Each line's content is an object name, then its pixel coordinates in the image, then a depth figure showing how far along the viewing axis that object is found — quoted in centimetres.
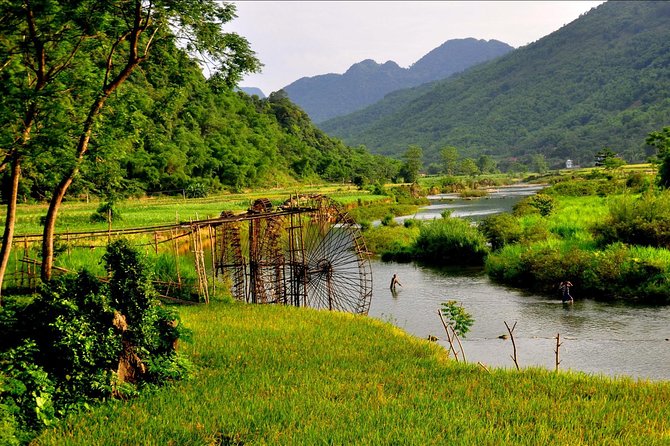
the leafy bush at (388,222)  4694
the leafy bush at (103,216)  3403
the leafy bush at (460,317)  1210
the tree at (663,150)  4388
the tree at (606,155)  9084
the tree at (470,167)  16312
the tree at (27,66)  1186
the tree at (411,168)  12718
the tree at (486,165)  18212
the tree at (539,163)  16525
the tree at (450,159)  16712
